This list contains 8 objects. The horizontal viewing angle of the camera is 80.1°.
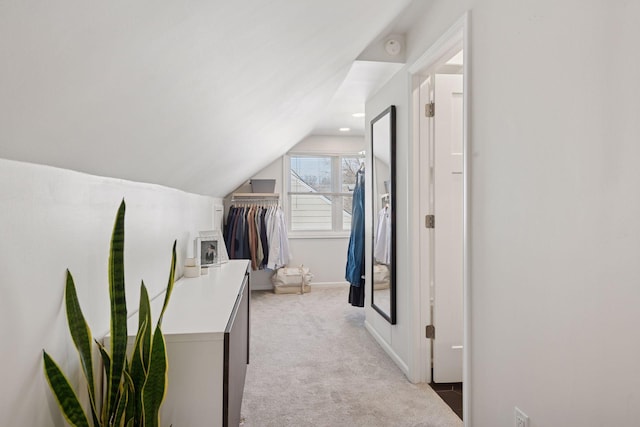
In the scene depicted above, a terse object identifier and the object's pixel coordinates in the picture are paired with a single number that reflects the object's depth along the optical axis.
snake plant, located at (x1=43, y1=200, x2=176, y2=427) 1.06
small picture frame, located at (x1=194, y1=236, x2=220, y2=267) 2.82
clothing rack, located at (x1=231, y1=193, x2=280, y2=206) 5.46
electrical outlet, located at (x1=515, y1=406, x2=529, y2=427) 1.46
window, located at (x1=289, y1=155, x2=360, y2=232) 5.94
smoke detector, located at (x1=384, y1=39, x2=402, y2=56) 2.72
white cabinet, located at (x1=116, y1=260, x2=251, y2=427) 1.27
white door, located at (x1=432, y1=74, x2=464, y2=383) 2.62
